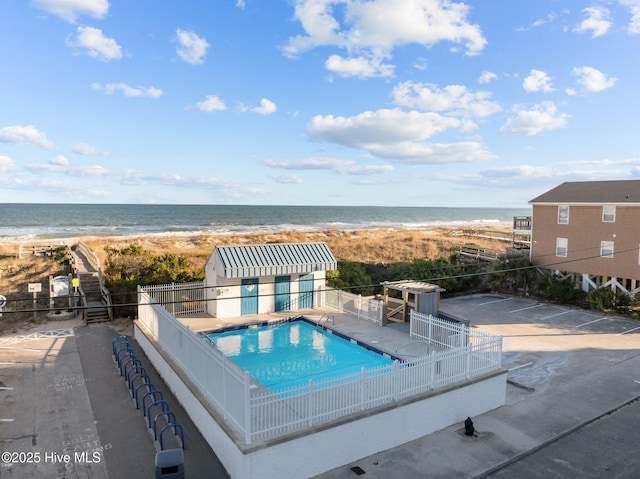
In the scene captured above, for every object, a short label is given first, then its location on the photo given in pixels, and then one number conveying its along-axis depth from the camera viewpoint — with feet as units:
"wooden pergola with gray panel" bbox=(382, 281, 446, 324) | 58.75
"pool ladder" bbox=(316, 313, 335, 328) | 59.47
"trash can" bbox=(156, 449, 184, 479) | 23.82
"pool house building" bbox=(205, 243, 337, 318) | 60.90
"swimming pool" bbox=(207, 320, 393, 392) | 45.99
